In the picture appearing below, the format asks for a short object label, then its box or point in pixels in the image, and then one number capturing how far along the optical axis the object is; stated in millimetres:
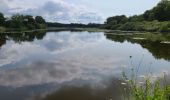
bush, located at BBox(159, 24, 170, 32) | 29887
